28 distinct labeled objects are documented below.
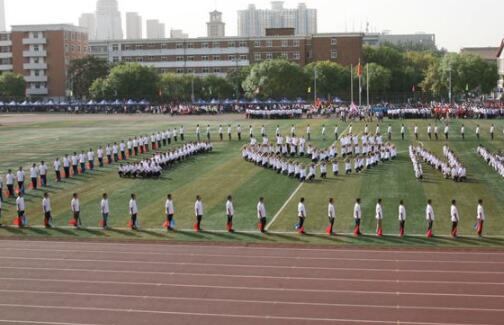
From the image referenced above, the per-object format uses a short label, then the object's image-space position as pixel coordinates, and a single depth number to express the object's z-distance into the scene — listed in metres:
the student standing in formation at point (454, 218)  23.23
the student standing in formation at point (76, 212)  25.83
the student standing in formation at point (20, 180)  32.53
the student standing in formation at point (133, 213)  25.48
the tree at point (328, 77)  101.38
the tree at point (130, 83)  101.88
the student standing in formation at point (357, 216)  23.91
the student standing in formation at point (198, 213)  24.91
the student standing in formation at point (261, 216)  24.42
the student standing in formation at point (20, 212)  26.28
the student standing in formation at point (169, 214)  25.08
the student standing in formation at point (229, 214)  24.70
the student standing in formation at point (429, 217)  23.45
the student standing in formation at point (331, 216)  24.00
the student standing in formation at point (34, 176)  33.81
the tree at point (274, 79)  96.38
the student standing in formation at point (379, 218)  23.78
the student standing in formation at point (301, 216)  24.38
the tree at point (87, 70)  116.44
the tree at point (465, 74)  99.56
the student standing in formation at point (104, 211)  25.47
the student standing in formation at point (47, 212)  25.89
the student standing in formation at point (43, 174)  34.69
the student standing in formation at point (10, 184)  31.91
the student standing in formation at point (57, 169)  36.06
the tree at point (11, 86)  111.25
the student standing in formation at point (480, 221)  23.17
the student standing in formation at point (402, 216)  23.48
